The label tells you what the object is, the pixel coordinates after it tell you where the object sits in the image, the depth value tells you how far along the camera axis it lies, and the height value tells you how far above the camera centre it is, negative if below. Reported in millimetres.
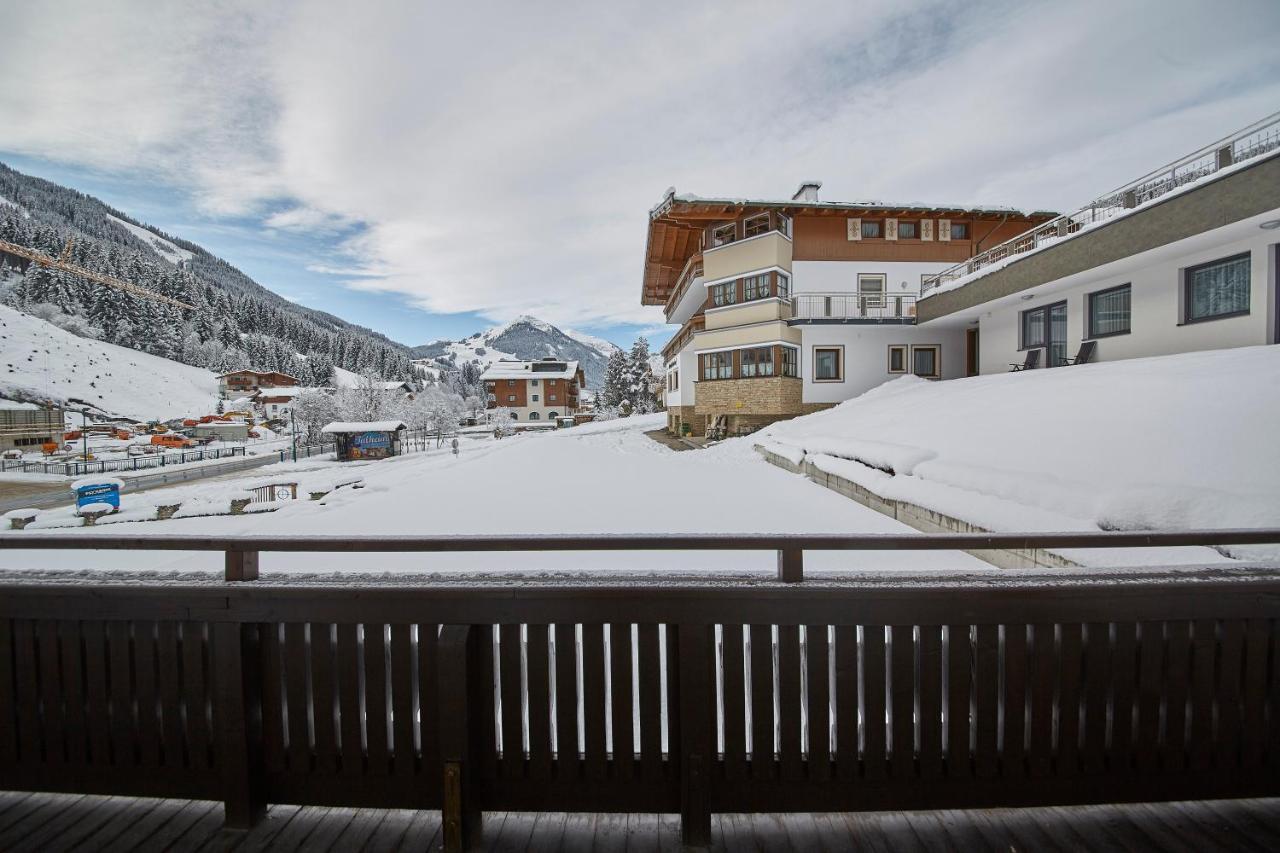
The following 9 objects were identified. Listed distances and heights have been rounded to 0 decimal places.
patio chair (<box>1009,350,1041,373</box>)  16547 +1480
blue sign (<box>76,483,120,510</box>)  17953 -2703
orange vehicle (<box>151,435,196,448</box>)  50638 -2155
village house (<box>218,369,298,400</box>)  91538 +7226
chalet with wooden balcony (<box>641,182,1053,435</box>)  22203 +5421
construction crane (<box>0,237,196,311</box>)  97875 +32373
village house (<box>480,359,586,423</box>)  86688 +3785
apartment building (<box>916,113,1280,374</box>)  9898 +3514
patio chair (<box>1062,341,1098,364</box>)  14453 +1502
